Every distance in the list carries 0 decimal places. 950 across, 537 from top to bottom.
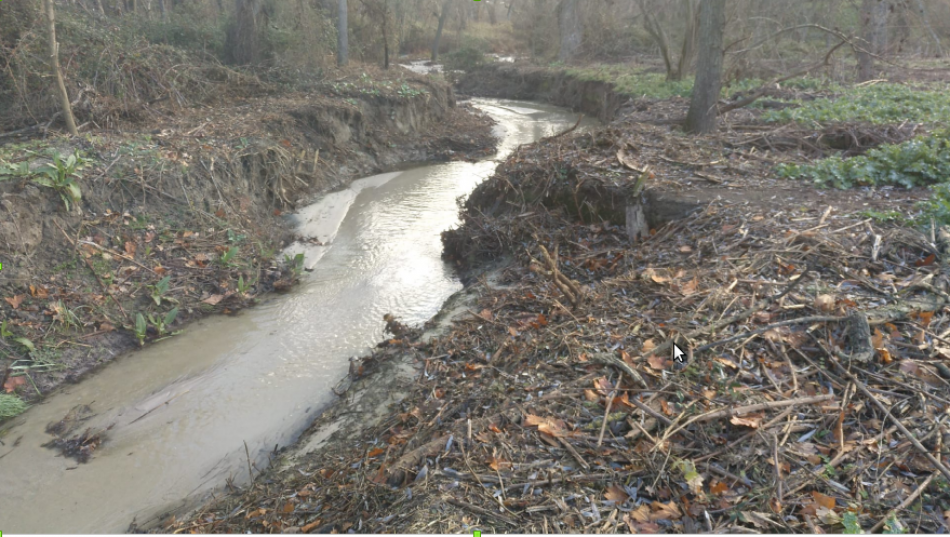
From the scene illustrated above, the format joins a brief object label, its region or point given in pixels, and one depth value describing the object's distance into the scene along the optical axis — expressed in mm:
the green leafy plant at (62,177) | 6148
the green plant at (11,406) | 4809
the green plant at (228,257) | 7156
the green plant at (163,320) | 6066
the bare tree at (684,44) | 14727
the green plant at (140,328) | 5879
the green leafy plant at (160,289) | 6340
